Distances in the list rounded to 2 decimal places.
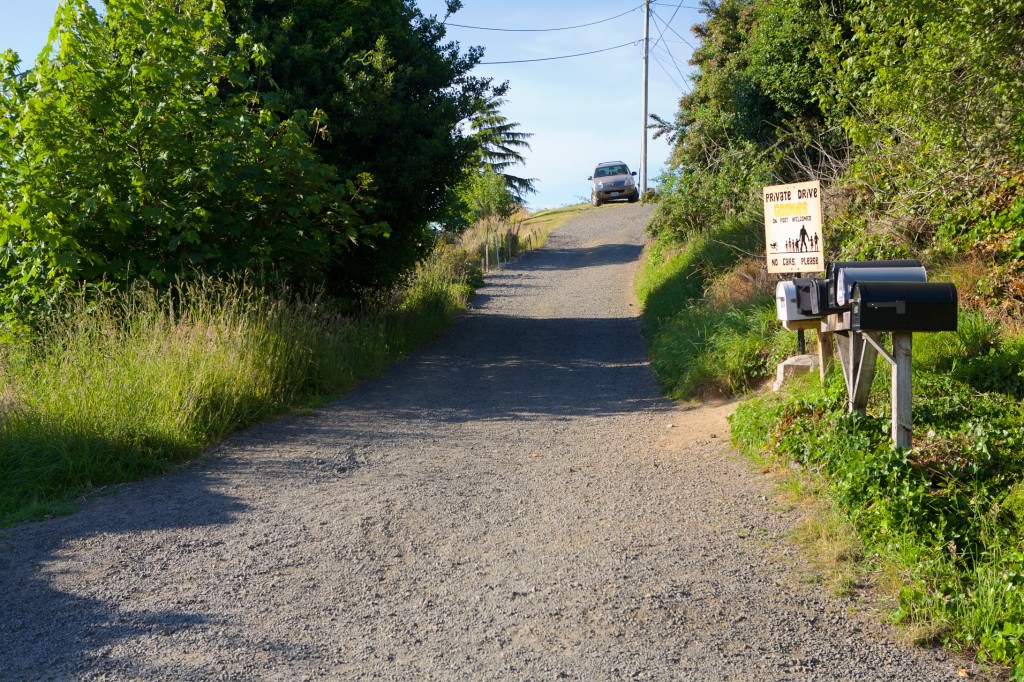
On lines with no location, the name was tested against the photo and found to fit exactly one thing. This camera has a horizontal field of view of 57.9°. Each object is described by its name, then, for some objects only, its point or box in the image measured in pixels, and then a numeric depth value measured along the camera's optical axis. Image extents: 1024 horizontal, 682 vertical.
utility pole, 45.50
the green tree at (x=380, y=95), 13.55
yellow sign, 9.12
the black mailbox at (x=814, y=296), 6.95
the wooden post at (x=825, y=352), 8.12
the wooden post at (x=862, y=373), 6.64
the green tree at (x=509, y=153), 38.94
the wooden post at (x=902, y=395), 6.10
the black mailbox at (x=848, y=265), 6.62
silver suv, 43.78
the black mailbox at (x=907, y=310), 5.89
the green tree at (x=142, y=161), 10.01
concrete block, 8.84
